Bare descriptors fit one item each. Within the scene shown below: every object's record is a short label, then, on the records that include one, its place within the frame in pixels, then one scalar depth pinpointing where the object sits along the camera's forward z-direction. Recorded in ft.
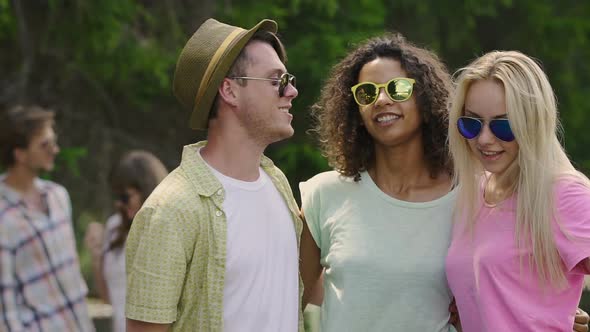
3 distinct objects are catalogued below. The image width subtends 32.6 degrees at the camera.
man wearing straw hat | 10.03
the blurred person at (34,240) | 17.47
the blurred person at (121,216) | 19.15
